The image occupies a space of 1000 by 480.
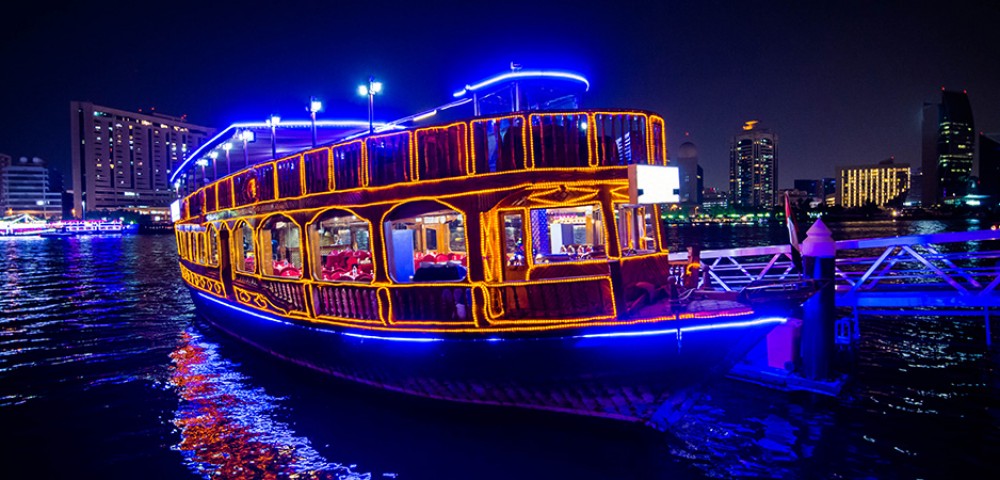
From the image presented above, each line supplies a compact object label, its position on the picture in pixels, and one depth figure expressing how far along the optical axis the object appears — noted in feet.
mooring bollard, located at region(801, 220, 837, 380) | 32.76
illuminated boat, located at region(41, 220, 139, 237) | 448.65
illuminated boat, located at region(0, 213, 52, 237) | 440.04
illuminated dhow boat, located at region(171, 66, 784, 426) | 26.71
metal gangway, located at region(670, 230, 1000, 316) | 40.32
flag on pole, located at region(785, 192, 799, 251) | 33.80
